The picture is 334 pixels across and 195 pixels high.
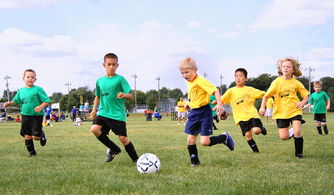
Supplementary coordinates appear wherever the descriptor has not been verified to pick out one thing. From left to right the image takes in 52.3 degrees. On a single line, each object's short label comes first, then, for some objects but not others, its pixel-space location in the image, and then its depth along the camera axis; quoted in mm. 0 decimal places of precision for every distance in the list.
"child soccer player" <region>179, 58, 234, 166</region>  5988
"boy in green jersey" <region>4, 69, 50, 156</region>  7875
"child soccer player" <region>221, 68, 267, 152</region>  7965
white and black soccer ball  5430
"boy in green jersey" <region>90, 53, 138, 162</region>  6289
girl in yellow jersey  7113
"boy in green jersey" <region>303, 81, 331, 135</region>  13523
